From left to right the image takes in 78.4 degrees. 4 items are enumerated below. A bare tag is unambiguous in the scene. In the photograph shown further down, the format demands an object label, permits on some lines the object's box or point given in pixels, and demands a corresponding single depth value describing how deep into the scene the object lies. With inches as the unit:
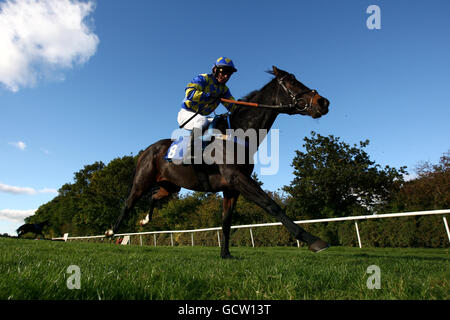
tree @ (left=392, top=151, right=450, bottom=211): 655.8
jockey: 172.1
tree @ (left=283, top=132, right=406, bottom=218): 869.8
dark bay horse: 146.3
